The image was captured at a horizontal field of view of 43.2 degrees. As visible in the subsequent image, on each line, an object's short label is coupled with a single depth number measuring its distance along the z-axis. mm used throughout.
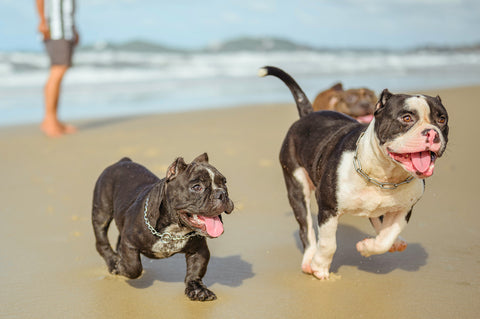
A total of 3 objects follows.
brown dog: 6410
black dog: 3602
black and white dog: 3475
